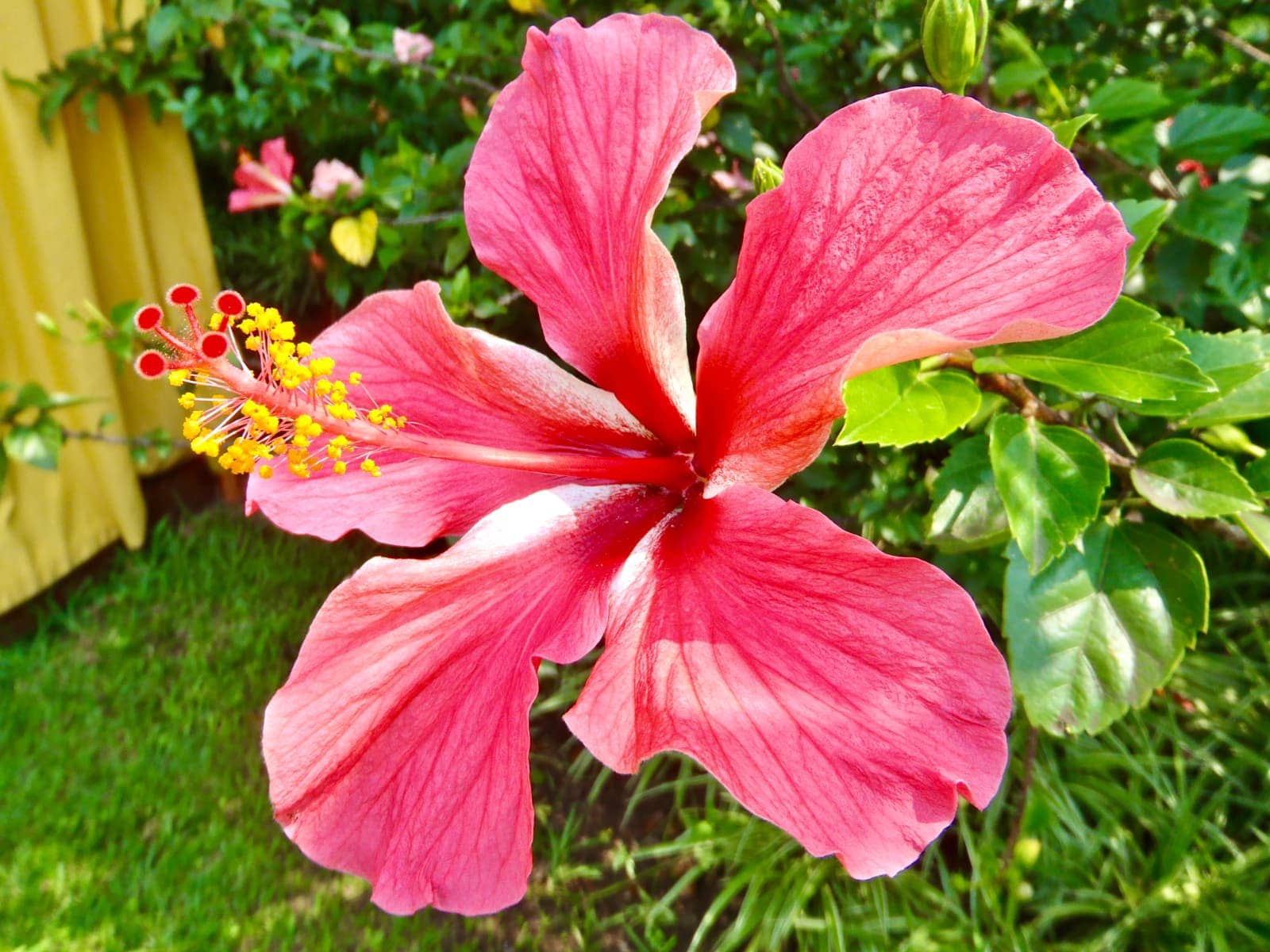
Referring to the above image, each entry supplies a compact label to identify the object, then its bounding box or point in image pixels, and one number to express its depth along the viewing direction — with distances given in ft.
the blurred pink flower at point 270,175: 1.45
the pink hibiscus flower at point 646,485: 0.40
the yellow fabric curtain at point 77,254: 2.03
